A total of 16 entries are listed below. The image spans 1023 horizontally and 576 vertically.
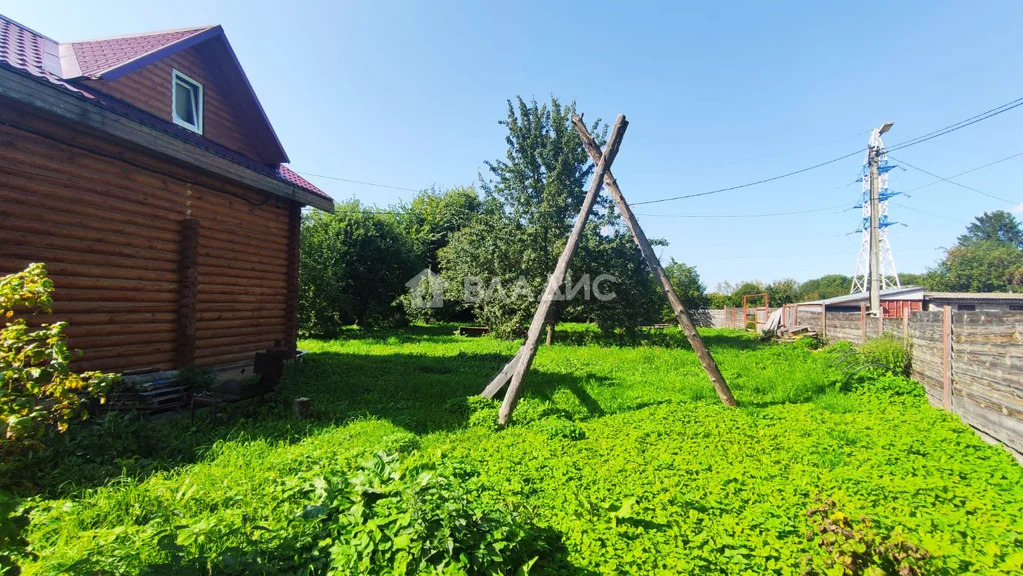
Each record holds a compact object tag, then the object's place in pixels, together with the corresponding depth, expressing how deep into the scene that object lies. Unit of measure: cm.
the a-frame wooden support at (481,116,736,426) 626
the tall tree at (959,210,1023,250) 5609
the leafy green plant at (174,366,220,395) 571
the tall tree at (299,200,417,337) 1680
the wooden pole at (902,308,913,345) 743
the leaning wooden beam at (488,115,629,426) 589
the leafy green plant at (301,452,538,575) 219
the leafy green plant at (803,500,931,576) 227
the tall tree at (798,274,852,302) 6200
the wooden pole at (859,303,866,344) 1026
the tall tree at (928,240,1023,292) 3897
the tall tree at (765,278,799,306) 4147
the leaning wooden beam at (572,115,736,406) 664
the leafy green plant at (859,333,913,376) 734
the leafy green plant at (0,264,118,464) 179
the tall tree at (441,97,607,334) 1433
